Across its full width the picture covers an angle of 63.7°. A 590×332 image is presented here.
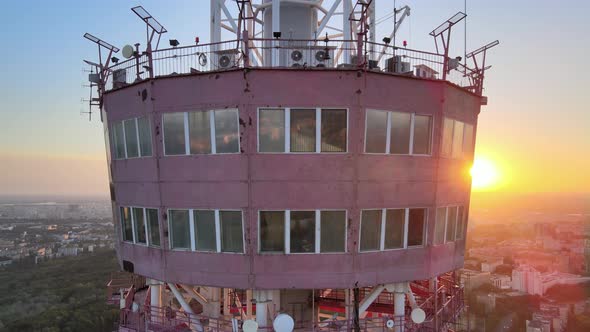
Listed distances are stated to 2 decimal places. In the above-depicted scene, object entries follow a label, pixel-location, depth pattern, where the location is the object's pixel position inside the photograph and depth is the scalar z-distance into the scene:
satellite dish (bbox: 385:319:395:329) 15.64
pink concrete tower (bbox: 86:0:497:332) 14.72
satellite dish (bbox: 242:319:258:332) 14.37
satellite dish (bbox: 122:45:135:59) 16.81
